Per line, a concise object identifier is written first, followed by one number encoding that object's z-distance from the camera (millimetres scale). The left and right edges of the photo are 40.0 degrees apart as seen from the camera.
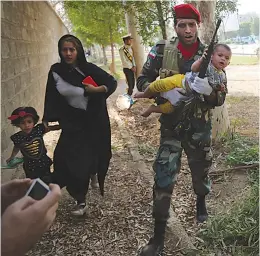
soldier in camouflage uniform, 2655
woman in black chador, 3234
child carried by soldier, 2457
